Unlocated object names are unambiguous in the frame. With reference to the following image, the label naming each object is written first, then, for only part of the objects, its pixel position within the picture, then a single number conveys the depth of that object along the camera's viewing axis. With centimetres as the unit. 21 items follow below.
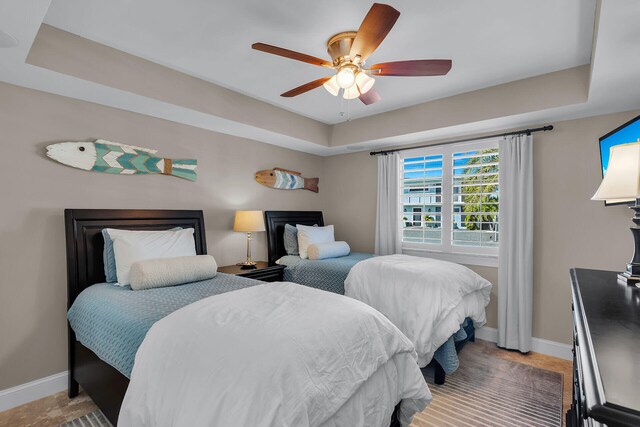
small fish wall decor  421
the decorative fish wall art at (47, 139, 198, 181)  258
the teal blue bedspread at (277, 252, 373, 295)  338
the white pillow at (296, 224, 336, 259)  396
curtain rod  324
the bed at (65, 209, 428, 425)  172
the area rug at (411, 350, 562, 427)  218
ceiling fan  171
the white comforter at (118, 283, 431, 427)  113
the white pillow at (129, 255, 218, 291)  231
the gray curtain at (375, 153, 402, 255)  428
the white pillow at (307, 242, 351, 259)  378
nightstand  336
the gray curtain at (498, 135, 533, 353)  326
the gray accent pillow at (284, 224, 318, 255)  415
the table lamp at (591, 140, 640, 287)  138
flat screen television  196
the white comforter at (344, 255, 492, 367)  252
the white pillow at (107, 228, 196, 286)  247
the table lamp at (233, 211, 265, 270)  356
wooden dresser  51
